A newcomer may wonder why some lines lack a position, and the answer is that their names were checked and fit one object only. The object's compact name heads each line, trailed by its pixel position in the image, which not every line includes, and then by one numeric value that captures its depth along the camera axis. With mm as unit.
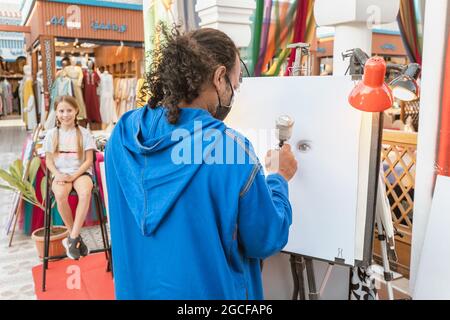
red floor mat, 2703
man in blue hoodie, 981
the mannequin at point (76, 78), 7773
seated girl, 3109
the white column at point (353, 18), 1921
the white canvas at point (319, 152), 1520
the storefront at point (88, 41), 8055
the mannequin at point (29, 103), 10062
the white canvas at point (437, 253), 1653
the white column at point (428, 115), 1726
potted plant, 3270
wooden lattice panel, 3072
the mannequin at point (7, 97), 13250
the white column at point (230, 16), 2262
